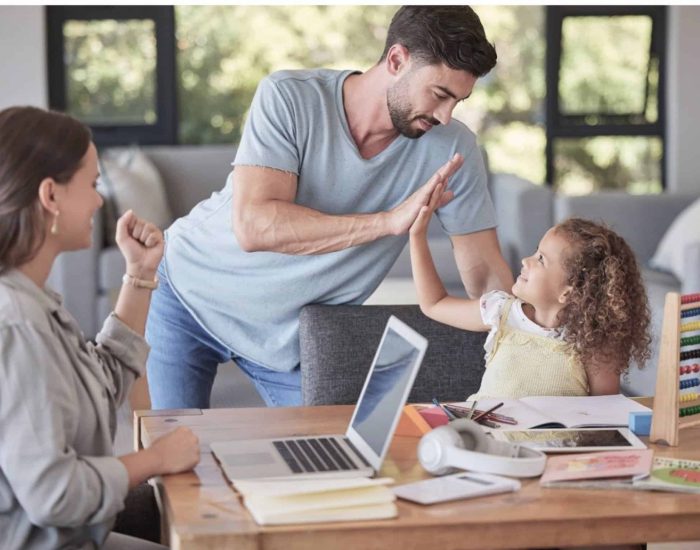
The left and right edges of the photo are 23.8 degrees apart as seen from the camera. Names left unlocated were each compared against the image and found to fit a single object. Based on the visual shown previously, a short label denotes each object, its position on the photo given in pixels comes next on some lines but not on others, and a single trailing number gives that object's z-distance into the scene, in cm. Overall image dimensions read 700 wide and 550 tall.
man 314
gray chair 332
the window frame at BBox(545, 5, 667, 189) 780
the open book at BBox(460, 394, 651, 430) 277
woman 229
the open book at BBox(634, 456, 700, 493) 244
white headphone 247
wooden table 225
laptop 246
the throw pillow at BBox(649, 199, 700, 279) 620
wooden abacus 269
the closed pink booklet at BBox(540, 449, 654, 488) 246
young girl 304
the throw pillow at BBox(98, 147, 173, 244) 660
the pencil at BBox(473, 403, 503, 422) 277
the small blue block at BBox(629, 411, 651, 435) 276
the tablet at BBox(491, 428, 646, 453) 262
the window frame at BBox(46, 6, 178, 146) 743
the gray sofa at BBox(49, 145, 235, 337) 634
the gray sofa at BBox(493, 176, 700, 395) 677
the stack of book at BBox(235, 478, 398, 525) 229
